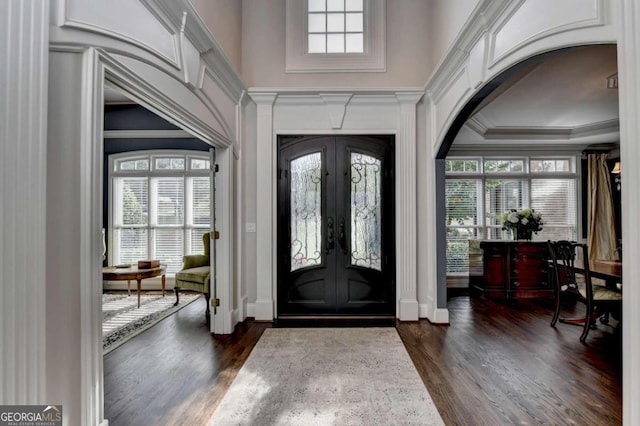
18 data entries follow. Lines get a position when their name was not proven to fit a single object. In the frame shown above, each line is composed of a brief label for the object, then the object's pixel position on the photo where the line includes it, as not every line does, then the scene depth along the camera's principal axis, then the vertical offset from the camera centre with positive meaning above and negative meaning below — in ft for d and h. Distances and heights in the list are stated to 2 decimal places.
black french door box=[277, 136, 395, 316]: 13.97 -0.28
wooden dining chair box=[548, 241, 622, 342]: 11.00 -2.58
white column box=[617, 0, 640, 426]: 4.33 +0.40
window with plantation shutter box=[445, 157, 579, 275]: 20.12 +1.38
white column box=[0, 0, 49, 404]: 4.27 +0.32
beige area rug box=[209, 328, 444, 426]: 6.91 -4.10
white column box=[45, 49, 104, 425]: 5.08 -0.24
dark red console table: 17.17 -2.72
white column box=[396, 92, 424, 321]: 13.60 +0.31
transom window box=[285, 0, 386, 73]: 14.03 +7.76
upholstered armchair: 14.75 -2.55
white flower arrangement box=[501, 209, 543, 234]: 17.98 -0.12
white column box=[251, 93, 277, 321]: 13.70 +0.44
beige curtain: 19.33 +0.21
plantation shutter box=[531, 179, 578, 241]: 20.15 +0.77
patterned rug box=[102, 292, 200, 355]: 11.74 -4.06
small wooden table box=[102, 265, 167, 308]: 14.39 -2.34
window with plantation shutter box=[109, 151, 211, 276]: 20.44 +0.76
